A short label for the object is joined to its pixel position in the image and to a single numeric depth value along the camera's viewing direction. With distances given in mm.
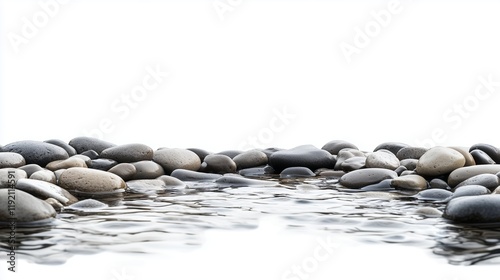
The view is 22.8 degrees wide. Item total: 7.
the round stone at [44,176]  12102
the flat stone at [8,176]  11166
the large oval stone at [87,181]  12000
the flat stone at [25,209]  8719
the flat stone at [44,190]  10430
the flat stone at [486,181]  11484
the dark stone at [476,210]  9023
